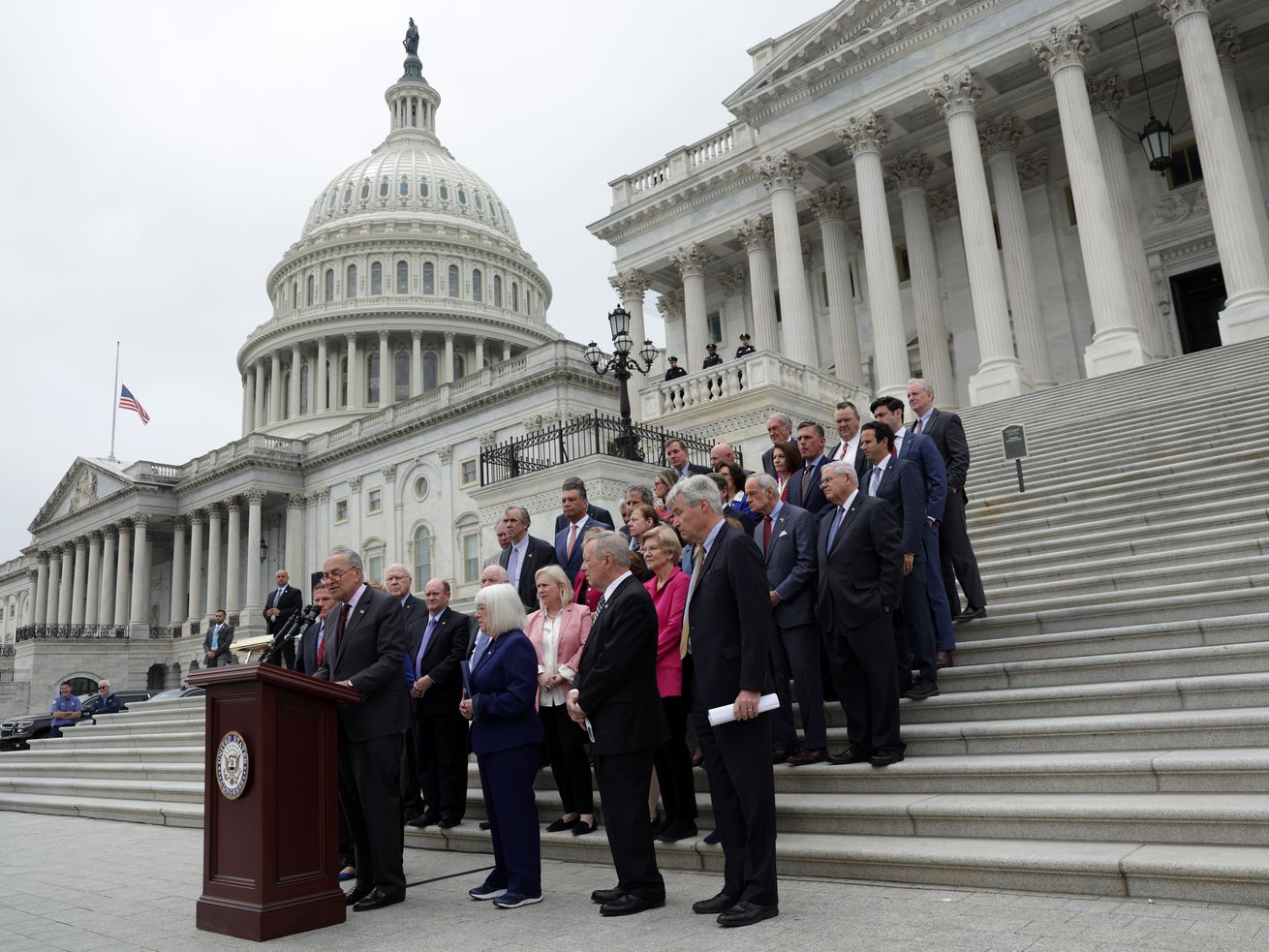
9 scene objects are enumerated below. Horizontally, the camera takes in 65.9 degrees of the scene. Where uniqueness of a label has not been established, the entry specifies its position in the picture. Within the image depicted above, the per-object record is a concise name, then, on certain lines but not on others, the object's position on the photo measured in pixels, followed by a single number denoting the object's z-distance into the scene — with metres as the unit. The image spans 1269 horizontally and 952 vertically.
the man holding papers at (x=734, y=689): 5.52
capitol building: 23.77
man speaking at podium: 6.64
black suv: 22.30
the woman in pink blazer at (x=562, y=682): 7.55
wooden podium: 5.84
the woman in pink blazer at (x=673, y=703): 7.02
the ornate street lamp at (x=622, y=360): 21.47
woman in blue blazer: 6.48
